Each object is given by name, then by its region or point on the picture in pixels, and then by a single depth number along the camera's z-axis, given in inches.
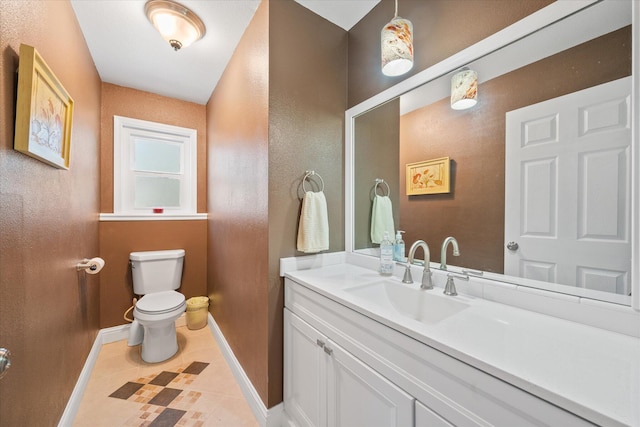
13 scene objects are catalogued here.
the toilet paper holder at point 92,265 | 63.8
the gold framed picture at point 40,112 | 34.9
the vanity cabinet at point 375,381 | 21.3
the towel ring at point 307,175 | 58.3
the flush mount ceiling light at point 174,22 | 57.1
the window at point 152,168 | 94.7
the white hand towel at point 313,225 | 55.1
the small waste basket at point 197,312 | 96.4
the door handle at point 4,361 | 25.5
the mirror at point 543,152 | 29.5
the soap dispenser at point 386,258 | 53.1
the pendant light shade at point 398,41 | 46.2
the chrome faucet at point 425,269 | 44.2
